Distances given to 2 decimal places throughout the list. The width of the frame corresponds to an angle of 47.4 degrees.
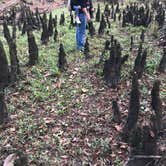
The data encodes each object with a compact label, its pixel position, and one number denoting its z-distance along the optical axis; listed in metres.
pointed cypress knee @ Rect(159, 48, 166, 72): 3.18
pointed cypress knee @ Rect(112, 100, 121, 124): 2.42
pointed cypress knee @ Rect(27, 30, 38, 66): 3.54
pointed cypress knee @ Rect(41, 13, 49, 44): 4.52
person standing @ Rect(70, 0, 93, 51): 3.92
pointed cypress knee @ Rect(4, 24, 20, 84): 3.09
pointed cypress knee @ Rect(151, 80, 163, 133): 2.18
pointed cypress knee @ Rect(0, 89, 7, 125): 2.56
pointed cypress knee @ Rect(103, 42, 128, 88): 2.95
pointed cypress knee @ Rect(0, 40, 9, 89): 2.96
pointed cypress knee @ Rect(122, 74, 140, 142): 2.19
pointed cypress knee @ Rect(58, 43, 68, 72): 3.43
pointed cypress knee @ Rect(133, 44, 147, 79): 2.96
